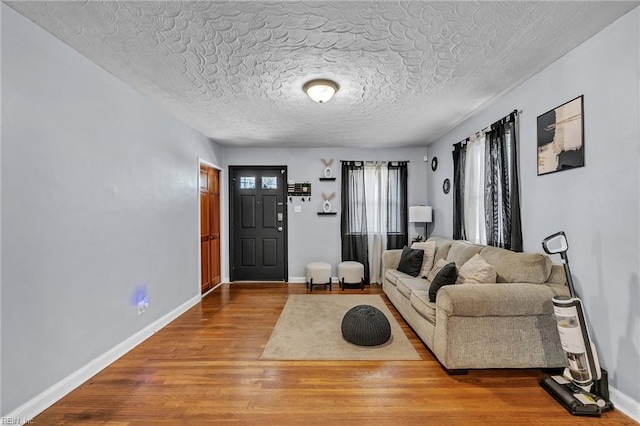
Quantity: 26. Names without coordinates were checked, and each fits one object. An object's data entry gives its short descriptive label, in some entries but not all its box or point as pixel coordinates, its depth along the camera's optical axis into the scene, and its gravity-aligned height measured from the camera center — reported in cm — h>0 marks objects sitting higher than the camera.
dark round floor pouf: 269 -112
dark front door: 532 -17
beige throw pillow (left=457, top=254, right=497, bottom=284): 254 -57
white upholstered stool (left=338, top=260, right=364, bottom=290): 476 -104
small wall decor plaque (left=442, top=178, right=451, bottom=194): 437 +41
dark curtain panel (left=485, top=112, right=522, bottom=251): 279 +26
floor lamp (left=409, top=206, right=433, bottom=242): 475 -4
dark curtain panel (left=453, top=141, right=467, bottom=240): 385 +32
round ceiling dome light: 255 +115
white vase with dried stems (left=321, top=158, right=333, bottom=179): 523 +81
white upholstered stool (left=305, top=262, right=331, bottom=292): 479 -106
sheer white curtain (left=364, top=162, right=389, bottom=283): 522 -1
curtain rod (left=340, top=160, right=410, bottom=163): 526 +96
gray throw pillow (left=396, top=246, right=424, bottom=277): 377 -68
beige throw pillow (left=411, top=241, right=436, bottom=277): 372 -60
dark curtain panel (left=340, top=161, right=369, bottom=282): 521 +1
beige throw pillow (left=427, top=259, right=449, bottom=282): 341 -69
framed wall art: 210 +59
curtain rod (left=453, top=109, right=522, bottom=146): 279 +96
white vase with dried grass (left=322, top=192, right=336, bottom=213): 525 +20
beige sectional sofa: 218 -90
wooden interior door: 455 -23
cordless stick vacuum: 180 -98
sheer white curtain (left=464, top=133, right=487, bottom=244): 344 +25
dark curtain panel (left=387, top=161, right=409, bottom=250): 524 +22
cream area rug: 255 -129
